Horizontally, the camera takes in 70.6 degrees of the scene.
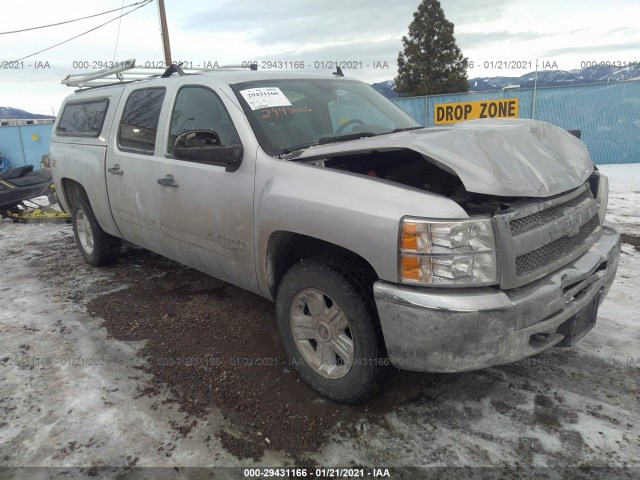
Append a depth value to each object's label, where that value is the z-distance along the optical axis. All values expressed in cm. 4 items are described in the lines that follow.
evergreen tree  2698
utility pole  1441
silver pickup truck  202
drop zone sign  1241
